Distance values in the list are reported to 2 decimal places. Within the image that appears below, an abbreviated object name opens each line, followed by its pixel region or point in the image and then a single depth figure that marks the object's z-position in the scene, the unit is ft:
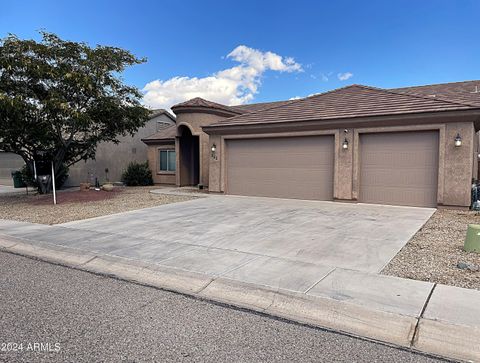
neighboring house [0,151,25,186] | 85.61
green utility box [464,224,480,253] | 20.35
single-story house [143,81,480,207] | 37.14
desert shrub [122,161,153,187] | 70.44
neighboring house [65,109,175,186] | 75.61
